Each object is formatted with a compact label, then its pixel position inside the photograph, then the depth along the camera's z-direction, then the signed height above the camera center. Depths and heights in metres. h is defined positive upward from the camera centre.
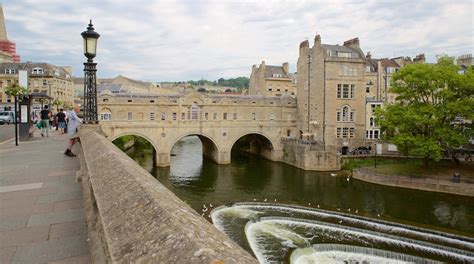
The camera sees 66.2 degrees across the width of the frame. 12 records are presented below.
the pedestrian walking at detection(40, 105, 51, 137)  21.57 +0.46
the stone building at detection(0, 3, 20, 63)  89.19 +21.46
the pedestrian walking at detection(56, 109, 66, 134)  25.13 +0.47
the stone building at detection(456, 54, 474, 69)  65.31 +12.47
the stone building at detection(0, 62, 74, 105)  65.38 +9.62
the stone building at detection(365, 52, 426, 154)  49.88 +7.46
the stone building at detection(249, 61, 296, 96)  69.88 +9.24
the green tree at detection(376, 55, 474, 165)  33.97 +1.67
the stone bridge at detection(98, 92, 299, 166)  43.41 +1.03
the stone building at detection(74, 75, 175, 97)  69.56 +11.16
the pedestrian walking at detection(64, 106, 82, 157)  13.06 -0.01
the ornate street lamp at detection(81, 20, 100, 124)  11.31 +1.67
